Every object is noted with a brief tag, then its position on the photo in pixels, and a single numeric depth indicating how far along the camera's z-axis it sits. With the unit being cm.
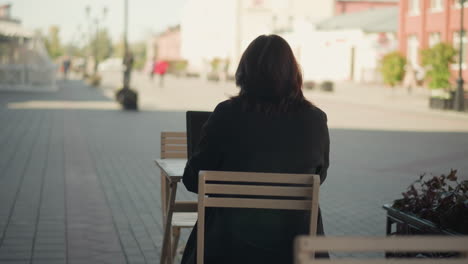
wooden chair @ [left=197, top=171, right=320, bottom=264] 340
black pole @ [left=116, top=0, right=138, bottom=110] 2420
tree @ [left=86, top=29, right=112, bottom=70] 6846
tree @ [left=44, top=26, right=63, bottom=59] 11500
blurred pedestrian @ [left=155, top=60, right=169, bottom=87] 4878
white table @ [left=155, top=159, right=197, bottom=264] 448
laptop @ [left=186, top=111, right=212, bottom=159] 429
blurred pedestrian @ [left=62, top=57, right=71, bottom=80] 5806
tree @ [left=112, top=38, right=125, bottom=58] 17768
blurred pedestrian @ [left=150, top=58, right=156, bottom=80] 5372
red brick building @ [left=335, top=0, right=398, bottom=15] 9306
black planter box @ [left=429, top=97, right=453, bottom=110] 2533
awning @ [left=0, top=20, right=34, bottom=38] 3509
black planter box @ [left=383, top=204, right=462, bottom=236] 471
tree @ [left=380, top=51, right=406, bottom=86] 3033
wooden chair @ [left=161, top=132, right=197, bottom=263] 507
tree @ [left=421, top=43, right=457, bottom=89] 2556
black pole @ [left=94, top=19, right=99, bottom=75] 4994
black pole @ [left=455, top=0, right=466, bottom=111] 2458
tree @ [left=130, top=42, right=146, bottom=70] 17225
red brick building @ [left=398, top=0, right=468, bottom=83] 3897
